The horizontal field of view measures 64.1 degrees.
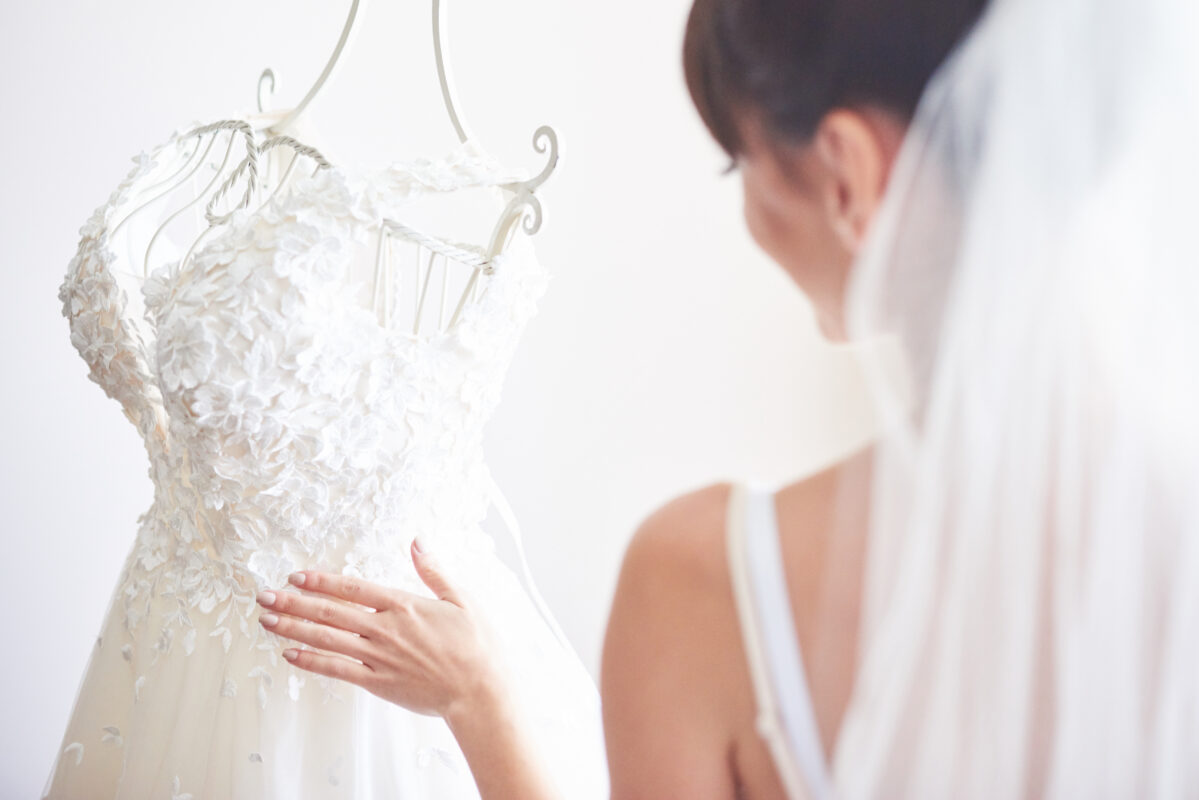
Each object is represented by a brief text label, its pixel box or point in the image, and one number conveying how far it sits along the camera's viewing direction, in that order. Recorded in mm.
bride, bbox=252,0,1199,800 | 484
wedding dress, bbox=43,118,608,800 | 941
